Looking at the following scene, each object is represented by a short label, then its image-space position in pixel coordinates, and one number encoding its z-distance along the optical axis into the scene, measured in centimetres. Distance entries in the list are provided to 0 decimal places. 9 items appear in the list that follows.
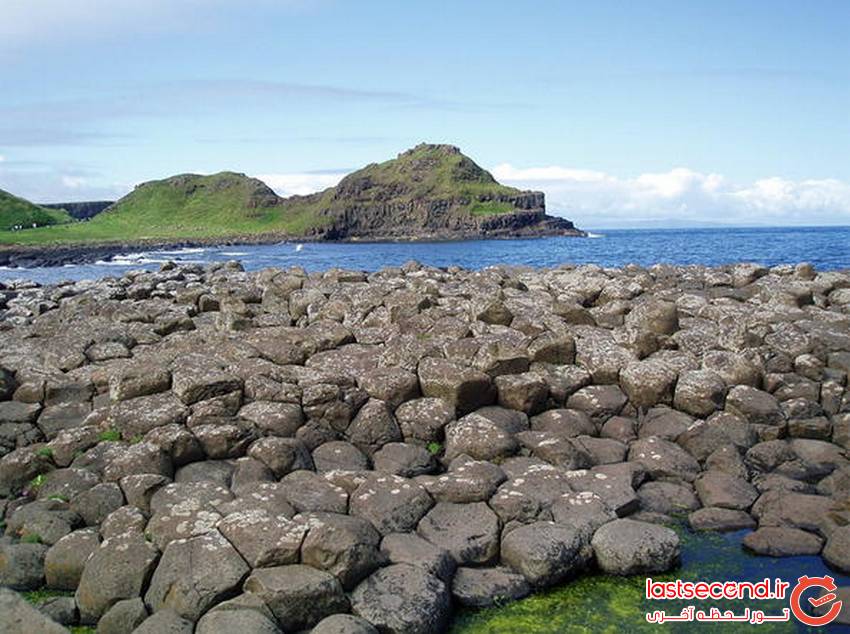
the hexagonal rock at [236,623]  918
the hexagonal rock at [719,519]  1275
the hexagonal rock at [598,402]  1625
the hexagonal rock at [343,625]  922
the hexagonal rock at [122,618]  985
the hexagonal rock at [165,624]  938
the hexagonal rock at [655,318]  1934
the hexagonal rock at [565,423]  1562
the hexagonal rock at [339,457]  1416
